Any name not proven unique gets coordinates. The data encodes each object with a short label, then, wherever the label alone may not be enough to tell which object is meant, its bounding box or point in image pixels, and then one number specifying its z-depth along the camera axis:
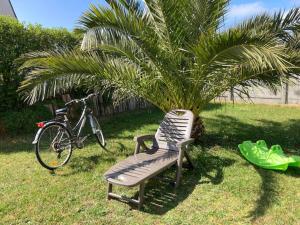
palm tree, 4.00
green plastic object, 3.54
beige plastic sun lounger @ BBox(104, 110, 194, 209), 2.80
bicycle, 3.73
